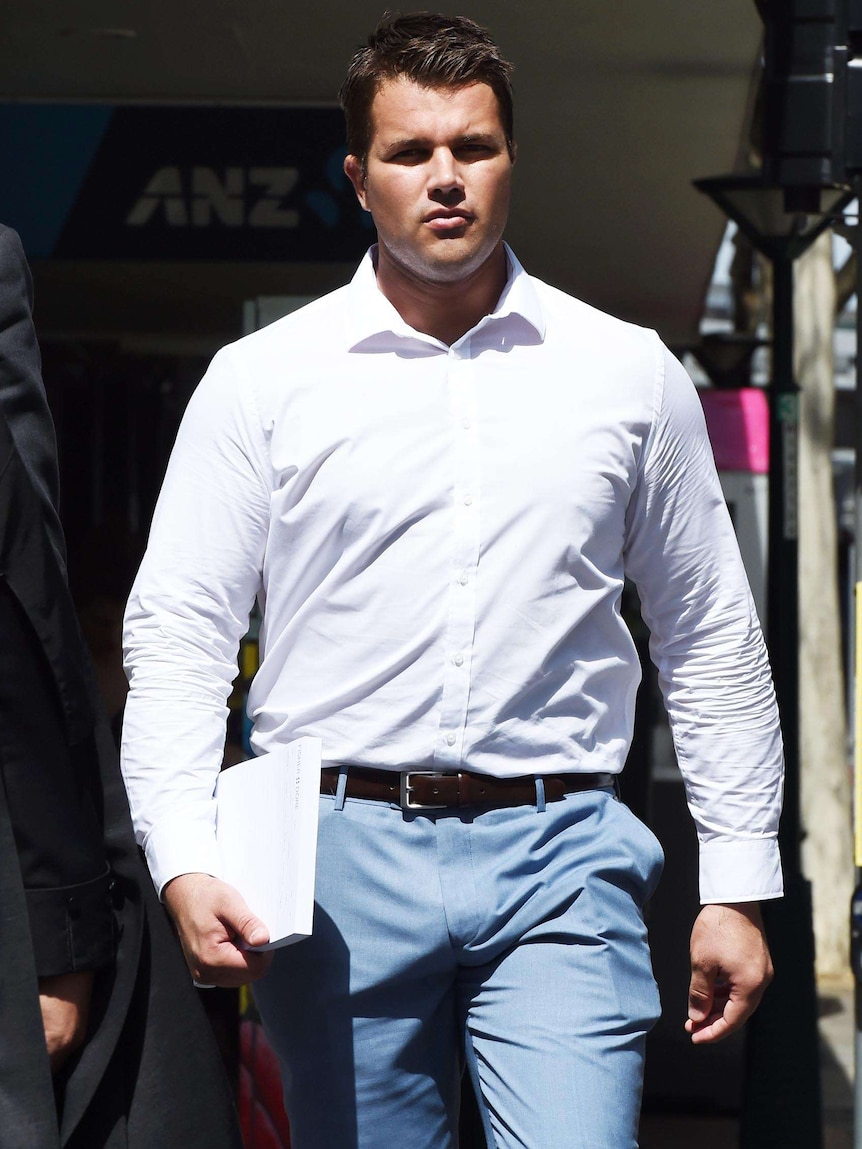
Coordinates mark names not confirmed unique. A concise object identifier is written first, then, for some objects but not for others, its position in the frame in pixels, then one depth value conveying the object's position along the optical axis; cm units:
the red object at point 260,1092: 923
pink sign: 1533
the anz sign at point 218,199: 1138
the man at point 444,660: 487
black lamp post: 989
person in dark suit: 423
